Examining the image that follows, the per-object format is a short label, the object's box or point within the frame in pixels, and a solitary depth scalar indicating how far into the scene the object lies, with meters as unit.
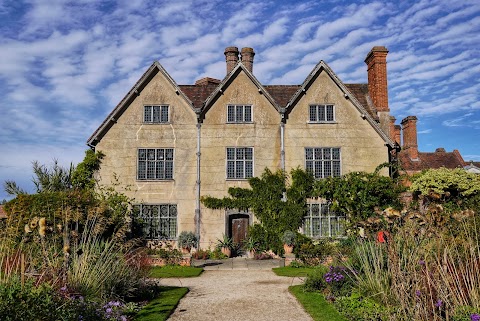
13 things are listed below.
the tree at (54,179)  25.20
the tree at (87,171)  21.77
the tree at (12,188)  21.02
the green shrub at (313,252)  18.98
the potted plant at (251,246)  20.78
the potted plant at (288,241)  20.27
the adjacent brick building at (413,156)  34.94
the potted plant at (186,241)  21.00
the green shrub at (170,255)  19.31
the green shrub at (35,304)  5.84
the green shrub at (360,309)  7.85
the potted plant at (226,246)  20.91
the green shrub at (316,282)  11.50
